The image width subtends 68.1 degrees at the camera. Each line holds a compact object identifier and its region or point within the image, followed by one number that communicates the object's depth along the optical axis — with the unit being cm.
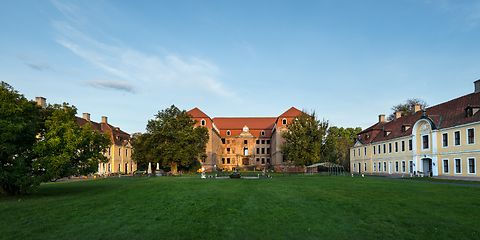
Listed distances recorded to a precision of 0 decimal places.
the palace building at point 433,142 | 3431
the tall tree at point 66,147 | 1972
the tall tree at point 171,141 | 5797
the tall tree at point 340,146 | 6806
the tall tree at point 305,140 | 6344
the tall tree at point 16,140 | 1877
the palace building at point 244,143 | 10406
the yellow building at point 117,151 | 6142
